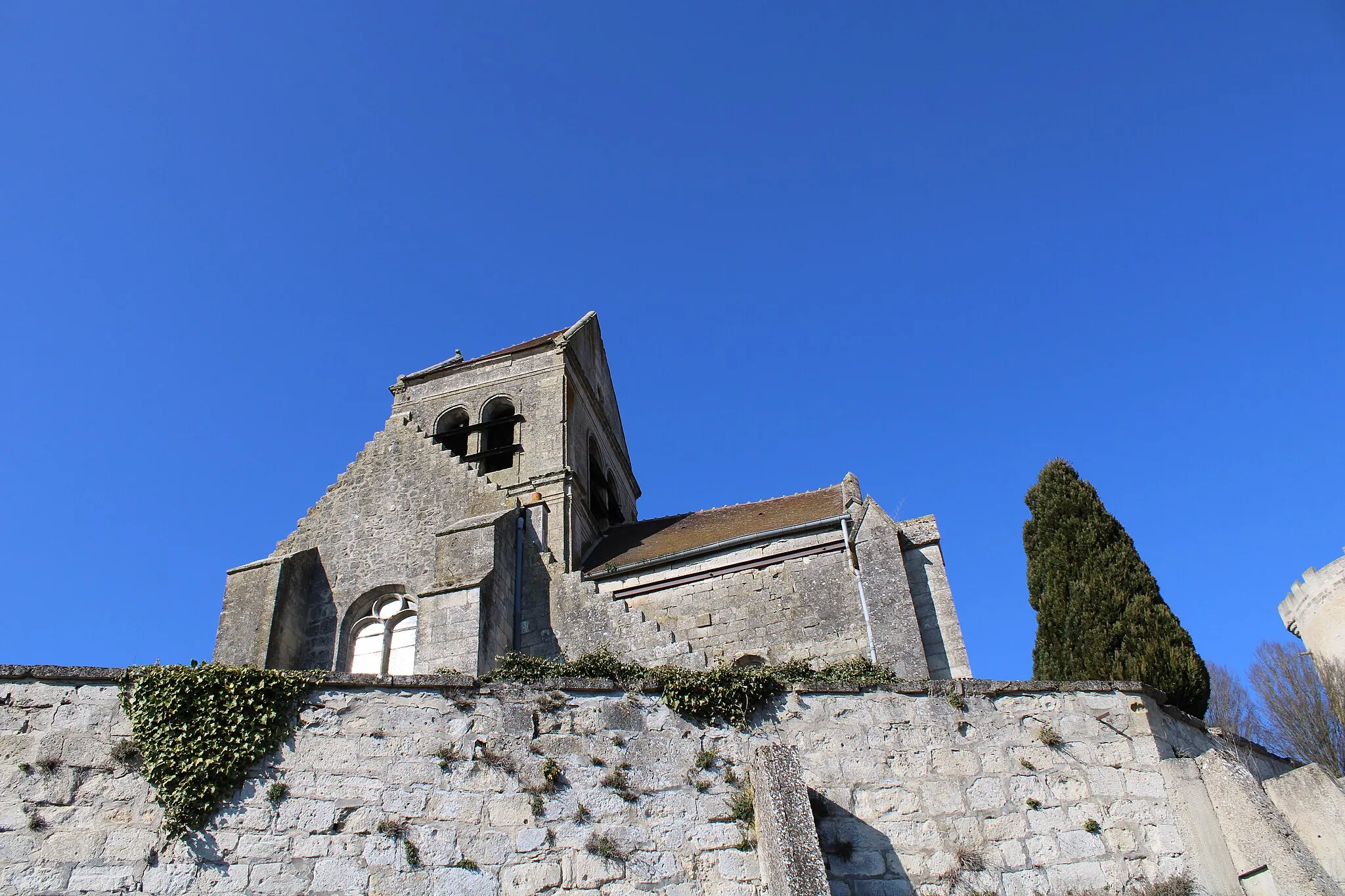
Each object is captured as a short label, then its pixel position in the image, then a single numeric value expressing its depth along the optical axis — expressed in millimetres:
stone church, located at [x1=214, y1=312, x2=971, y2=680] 13883
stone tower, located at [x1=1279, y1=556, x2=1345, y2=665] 24266
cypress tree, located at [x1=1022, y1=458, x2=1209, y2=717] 9789
